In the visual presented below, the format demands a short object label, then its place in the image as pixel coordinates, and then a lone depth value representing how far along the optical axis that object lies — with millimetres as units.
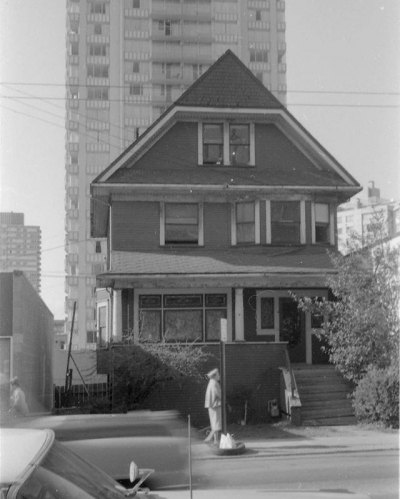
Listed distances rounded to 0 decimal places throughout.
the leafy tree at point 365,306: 18172
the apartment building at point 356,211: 91062
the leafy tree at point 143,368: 18703
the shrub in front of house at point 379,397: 17031
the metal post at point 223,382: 15323
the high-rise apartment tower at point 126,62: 77500
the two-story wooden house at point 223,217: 22203
